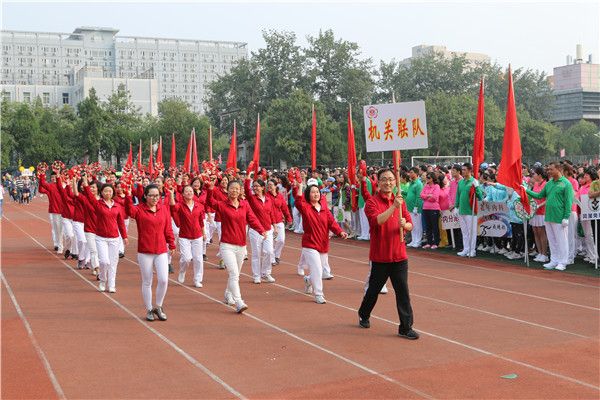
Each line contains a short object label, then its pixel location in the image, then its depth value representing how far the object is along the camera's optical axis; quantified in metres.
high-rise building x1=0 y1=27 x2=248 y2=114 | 106.50
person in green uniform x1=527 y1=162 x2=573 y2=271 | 13.66
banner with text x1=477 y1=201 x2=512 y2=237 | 15.86
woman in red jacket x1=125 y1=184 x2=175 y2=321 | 9.78
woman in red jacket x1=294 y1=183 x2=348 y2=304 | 10.86
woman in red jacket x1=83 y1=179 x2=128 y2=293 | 12.04
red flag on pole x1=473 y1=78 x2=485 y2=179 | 15.63
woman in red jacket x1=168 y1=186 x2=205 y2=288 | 12.86
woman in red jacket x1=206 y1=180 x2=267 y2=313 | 10.30
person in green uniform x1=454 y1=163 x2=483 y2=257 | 16.27
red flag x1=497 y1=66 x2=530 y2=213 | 13.78
